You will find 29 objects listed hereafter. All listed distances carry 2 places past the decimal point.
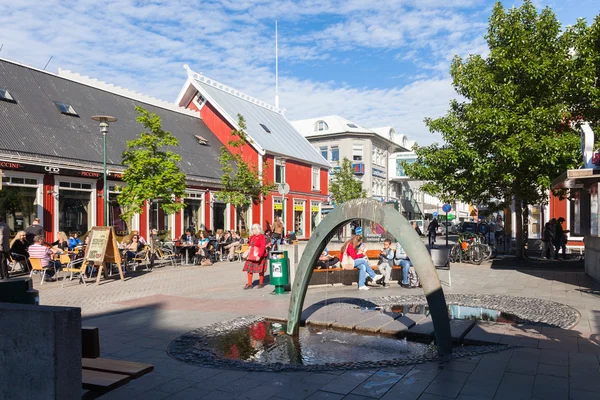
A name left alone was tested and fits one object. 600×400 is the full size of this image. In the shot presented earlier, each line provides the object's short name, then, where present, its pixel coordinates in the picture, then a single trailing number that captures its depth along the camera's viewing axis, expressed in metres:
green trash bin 10.90
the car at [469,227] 40.12
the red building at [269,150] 34.47
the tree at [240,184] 28.47
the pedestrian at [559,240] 19.88
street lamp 16.36
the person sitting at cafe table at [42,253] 13.46
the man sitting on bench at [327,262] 12.76
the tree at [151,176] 18.52
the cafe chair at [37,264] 13.41
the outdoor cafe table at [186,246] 19.42
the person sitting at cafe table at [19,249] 15.07
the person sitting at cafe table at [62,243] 16.81
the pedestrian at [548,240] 20.05
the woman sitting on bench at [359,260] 11.77
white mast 48.29
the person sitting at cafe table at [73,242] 17.10
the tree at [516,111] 16.20
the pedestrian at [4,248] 13.50
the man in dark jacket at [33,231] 16.23
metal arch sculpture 6.00
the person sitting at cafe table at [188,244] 19.55
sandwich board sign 13.40
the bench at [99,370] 3.37
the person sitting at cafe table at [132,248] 16.67
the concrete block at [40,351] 2.95
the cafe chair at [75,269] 13.19
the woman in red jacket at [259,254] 11.75
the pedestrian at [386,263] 12.43
